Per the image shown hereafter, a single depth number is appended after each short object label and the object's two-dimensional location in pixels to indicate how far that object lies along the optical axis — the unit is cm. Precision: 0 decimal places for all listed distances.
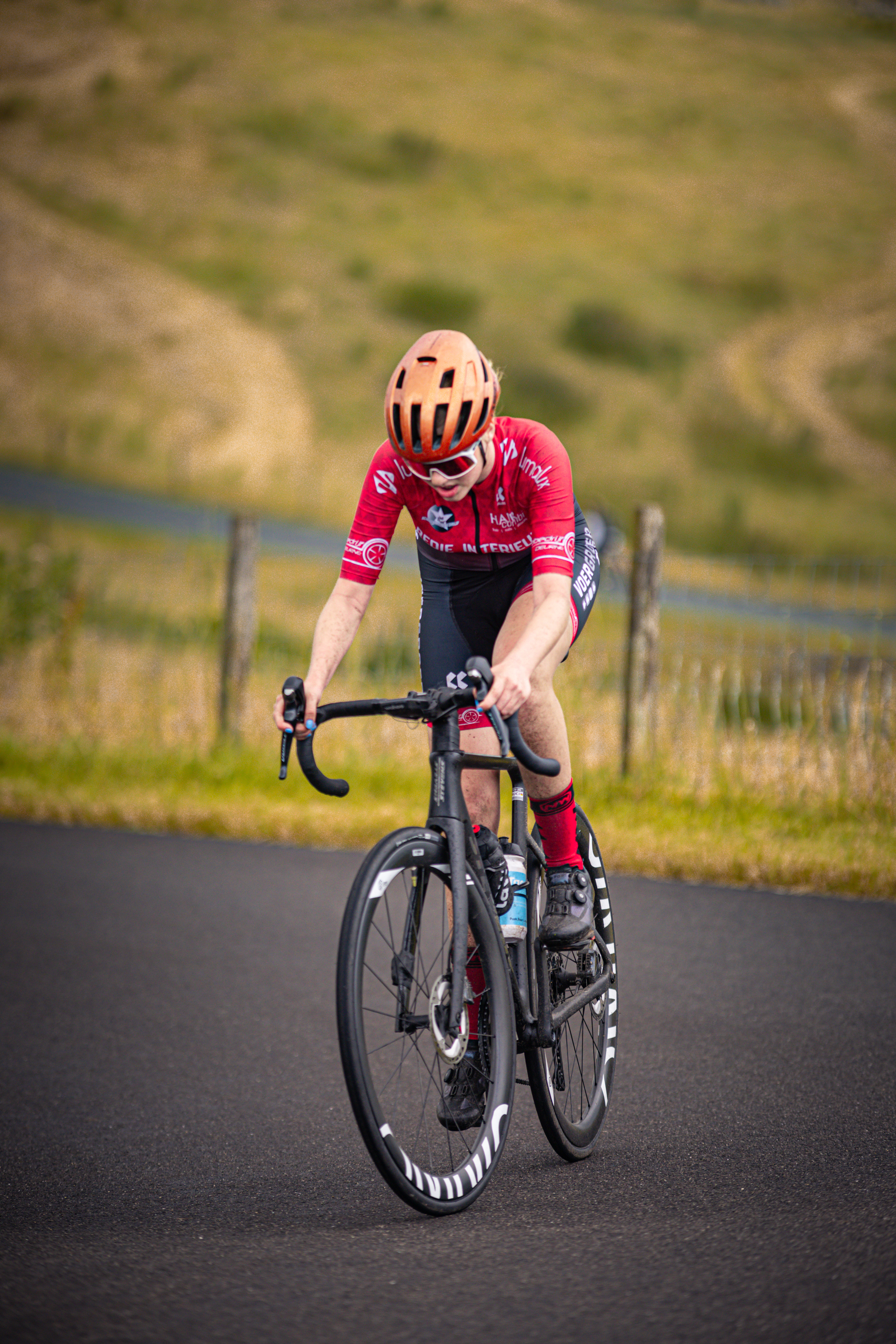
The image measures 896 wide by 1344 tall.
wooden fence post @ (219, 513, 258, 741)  2159
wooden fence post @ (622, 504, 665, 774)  1933
